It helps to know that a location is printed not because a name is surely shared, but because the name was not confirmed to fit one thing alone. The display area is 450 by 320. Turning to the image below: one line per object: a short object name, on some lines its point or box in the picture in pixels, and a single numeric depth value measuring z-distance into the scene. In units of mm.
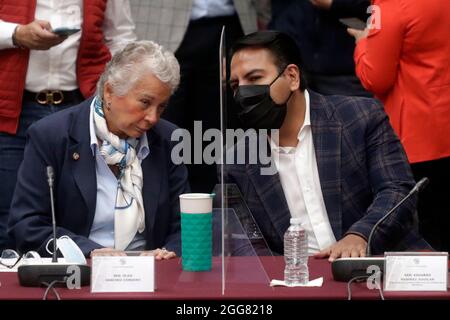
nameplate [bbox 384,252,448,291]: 6461
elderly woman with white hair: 8437
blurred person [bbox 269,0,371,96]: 11992
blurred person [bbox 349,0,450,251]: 9766
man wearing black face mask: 8664
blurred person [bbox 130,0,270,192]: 11547
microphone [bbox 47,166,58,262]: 6971
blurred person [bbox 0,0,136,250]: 9984
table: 6367
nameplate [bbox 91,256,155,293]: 6465
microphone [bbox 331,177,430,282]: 6746
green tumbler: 7133
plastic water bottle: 6863
